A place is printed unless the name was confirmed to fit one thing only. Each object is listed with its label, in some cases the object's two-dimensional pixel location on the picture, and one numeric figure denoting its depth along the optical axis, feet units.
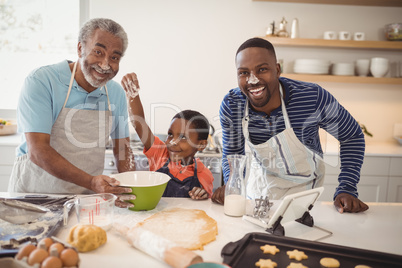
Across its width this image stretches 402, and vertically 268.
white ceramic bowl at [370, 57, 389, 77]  9.87
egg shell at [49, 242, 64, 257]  2.62
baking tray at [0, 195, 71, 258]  3.23
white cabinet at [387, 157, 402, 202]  9.15
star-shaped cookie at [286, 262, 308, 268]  2.91
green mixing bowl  4.01
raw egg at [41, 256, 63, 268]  2.49
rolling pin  2.77
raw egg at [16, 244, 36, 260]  2.56
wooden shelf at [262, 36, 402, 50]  9.78
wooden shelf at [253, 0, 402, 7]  9.90
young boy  5.62
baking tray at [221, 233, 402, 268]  3.01
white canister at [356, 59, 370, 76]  10.00
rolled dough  3.36
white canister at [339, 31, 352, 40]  9.89
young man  4.88
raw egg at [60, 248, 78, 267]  2.59
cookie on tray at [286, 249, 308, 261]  3.06
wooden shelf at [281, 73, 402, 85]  9.78
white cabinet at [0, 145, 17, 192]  8.75
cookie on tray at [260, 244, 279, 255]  3.14
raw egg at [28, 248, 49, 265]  2.51
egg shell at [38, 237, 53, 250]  2.69
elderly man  4.73
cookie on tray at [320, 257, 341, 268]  2.95
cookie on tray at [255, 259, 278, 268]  2.88
